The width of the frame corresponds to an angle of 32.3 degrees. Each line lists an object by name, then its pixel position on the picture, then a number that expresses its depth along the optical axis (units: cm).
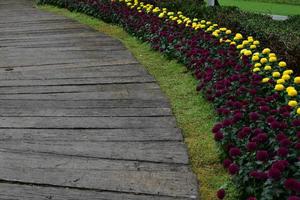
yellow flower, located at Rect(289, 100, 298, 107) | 364
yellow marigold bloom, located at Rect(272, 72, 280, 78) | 437
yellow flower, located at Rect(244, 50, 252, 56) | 512
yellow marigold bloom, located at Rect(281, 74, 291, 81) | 421
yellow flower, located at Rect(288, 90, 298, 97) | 384
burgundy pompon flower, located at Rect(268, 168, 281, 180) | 277
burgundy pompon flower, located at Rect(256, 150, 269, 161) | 298
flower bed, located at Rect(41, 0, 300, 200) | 299
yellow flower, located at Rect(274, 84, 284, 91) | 404
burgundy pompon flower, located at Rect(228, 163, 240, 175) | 303
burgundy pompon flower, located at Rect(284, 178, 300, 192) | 268
